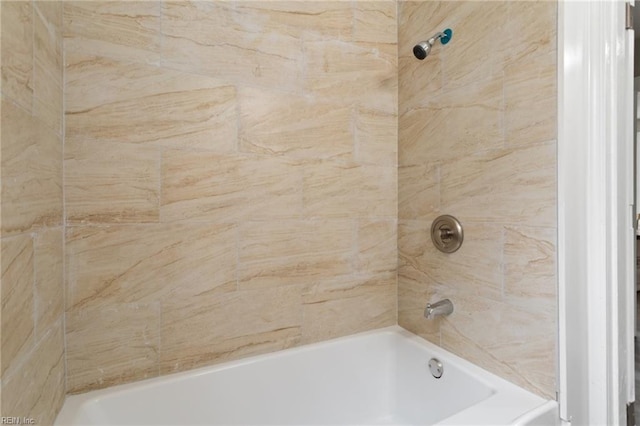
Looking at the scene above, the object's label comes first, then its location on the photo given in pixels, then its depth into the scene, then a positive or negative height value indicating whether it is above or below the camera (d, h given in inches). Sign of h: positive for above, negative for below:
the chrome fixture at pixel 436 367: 51.5 -24.7
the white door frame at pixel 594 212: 36.4 -0.2
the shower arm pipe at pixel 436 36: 52.2 +27.8
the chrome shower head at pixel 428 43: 50.8 +26.5
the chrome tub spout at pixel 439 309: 51.4 -15.3
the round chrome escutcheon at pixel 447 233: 50.8 -3.6
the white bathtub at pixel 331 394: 40.7 -26.4
